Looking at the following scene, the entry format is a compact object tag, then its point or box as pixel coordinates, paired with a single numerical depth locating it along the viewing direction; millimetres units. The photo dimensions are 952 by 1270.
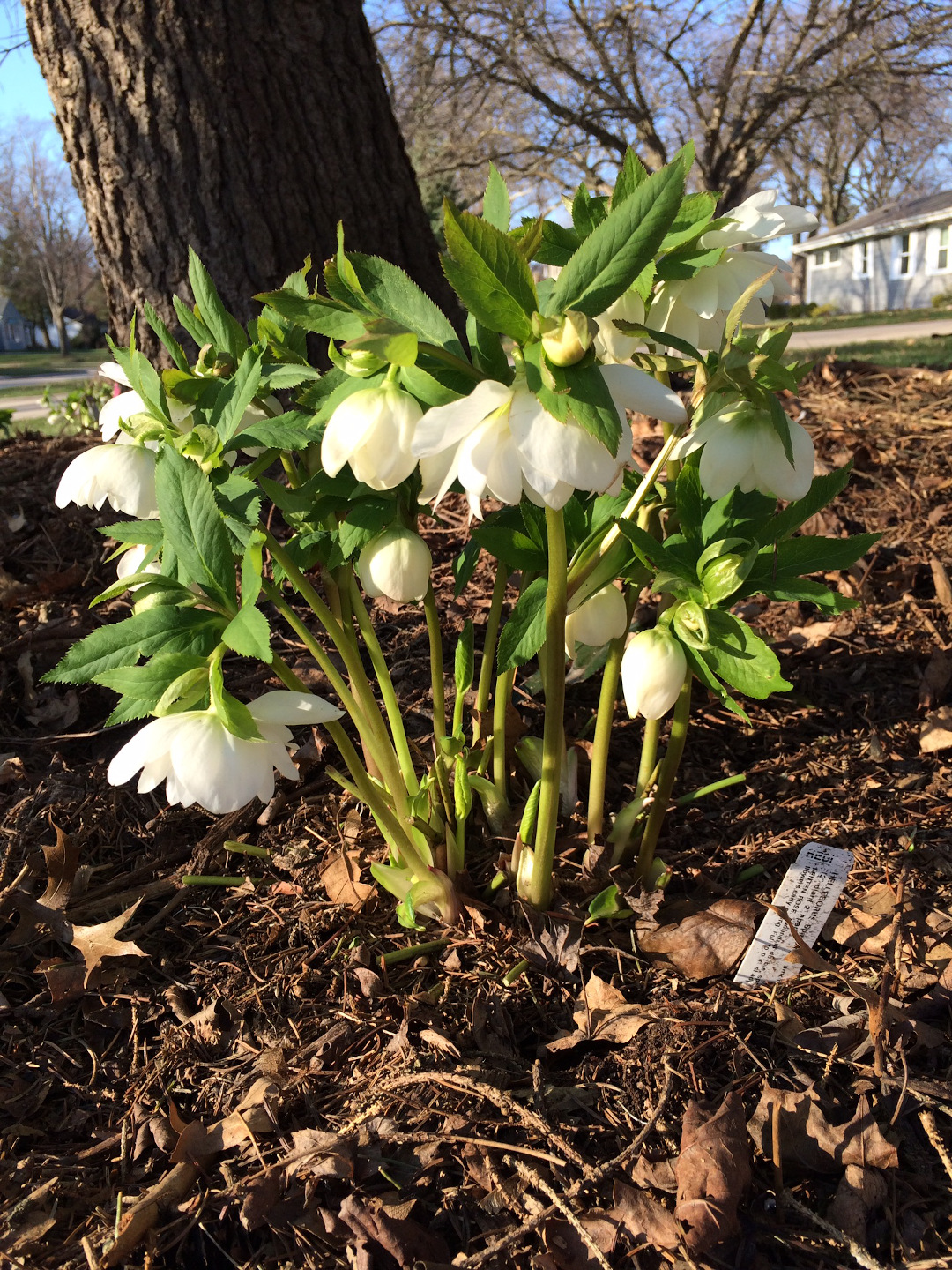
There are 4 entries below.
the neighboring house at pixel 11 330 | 39469
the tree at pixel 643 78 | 9273
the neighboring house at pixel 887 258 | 20594
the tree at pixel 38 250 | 30656
